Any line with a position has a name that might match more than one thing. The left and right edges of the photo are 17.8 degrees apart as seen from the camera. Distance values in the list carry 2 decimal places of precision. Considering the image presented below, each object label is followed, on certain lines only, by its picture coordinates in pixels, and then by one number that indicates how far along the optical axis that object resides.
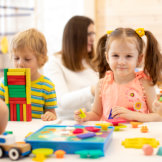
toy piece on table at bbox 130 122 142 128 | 1.50
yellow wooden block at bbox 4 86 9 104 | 1.64
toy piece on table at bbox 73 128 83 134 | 1.34
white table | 1.23
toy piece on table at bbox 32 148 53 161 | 1.23
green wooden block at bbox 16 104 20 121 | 1.64
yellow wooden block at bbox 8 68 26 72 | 1.64
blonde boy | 1.83
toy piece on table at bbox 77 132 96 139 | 1.29
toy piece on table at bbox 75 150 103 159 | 1.24
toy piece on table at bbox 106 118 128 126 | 1.60
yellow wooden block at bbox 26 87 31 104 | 1.63
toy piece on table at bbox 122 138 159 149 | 1.30
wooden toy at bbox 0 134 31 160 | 1.24
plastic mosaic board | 1.26
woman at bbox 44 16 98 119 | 2.27
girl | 1.72
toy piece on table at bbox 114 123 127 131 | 1.47
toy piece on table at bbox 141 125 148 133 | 1.45
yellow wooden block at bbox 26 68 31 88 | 1.63
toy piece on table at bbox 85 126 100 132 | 1.36
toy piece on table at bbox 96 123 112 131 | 1.38
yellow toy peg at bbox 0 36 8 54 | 2.71
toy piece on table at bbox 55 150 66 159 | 1.24
